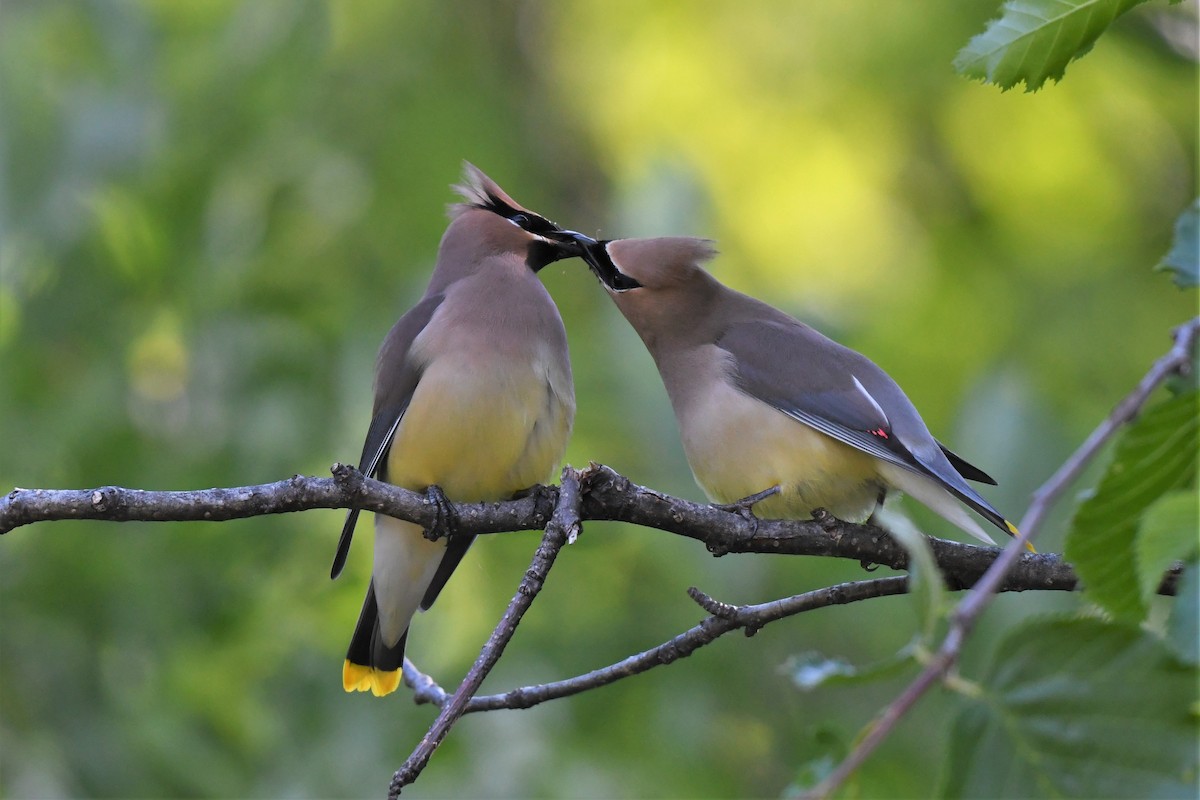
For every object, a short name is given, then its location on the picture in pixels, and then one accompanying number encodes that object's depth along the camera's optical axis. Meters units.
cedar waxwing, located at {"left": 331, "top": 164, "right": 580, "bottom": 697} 8.46
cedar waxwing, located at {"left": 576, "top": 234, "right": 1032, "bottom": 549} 7.96
